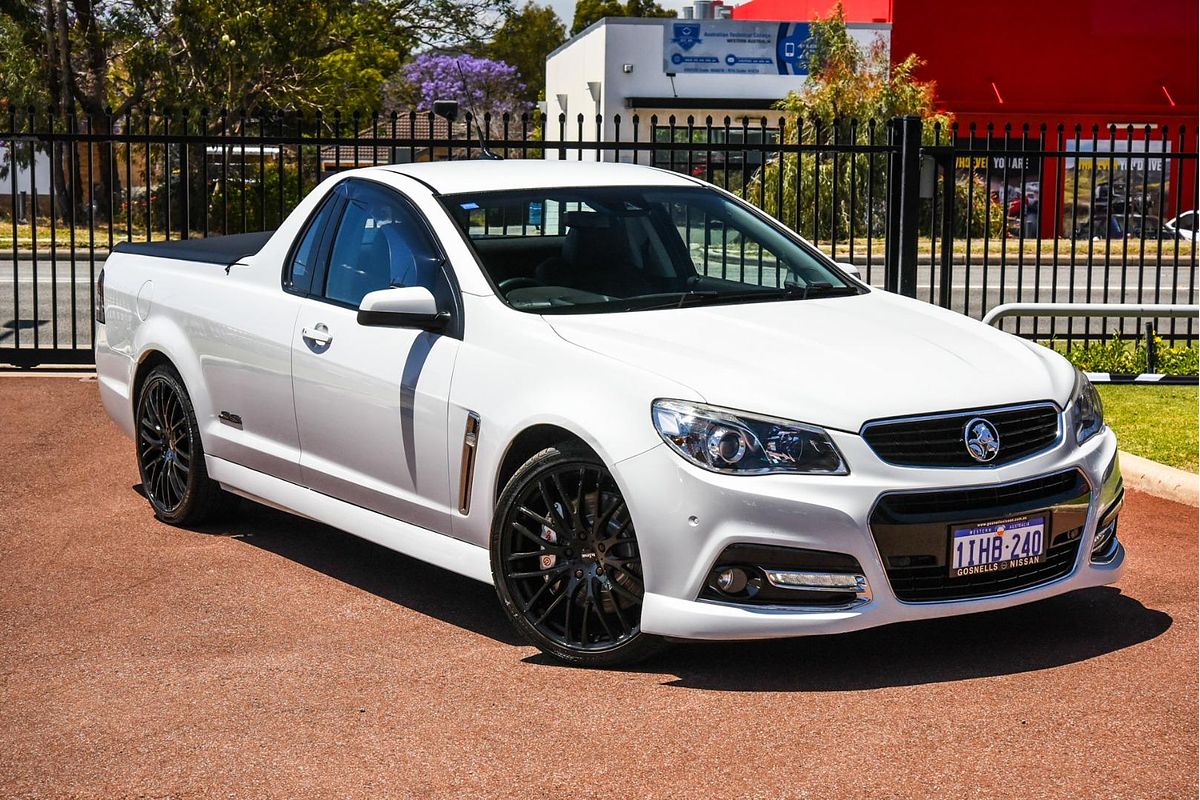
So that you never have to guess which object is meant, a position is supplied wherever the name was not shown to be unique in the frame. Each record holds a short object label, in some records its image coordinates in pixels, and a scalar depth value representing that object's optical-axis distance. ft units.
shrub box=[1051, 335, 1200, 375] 39.75
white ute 16.17
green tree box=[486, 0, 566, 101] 309.22
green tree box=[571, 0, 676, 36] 308.30
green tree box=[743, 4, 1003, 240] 83.71
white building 145.28
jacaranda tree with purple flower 253.44
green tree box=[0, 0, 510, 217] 105.81
